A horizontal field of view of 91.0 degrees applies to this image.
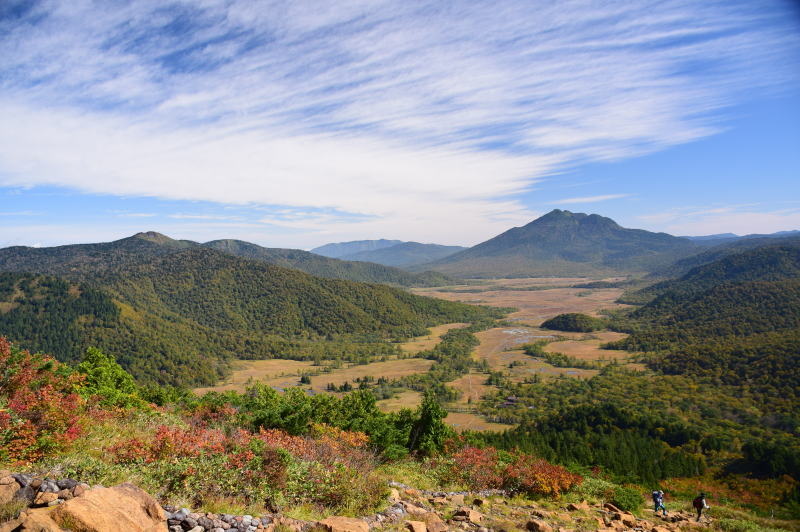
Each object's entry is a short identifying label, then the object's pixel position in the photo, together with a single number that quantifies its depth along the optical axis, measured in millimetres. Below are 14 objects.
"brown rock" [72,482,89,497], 8352
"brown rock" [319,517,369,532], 9789
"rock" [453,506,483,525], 13273
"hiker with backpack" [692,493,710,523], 19328
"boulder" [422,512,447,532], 11642
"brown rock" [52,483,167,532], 7445
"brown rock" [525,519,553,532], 13146
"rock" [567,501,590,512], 18266
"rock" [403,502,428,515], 12981
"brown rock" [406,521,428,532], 11177
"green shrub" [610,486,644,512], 19859
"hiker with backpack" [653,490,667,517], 20109
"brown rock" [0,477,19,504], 7806
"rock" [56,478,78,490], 8617
